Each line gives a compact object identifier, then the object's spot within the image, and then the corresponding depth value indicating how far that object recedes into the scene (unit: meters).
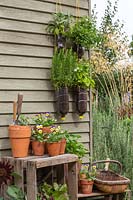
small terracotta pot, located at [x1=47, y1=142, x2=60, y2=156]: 3.63
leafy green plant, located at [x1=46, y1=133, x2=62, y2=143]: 3.65
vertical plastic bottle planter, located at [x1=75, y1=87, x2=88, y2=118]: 4.22
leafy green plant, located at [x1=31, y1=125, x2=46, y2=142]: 3.65
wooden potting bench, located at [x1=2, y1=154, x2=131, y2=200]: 3.37
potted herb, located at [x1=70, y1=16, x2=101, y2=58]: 4.17
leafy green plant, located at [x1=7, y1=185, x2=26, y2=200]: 3.35
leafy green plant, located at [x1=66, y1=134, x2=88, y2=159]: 3.98
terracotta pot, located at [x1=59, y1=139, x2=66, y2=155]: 3.73
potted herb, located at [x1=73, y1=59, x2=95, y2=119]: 4.14
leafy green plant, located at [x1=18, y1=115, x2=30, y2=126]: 3.63
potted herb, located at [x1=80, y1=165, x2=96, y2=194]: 4.03
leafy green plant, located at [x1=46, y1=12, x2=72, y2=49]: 4.09
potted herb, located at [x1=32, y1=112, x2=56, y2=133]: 3.74
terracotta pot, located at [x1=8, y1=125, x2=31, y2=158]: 3.52
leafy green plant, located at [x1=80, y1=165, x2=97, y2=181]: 4.11
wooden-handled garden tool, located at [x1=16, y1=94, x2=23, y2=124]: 3.54
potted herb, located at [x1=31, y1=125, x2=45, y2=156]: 3.64
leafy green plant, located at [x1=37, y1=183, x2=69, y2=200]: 3.64
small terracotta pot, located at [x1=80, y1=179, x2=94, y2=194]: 4.03
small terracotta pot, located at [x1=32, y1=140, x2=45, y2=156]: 3.63
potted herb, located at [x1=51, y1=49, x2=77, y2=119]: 4.00
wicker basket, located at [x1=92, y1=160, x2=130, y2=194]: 4.04
